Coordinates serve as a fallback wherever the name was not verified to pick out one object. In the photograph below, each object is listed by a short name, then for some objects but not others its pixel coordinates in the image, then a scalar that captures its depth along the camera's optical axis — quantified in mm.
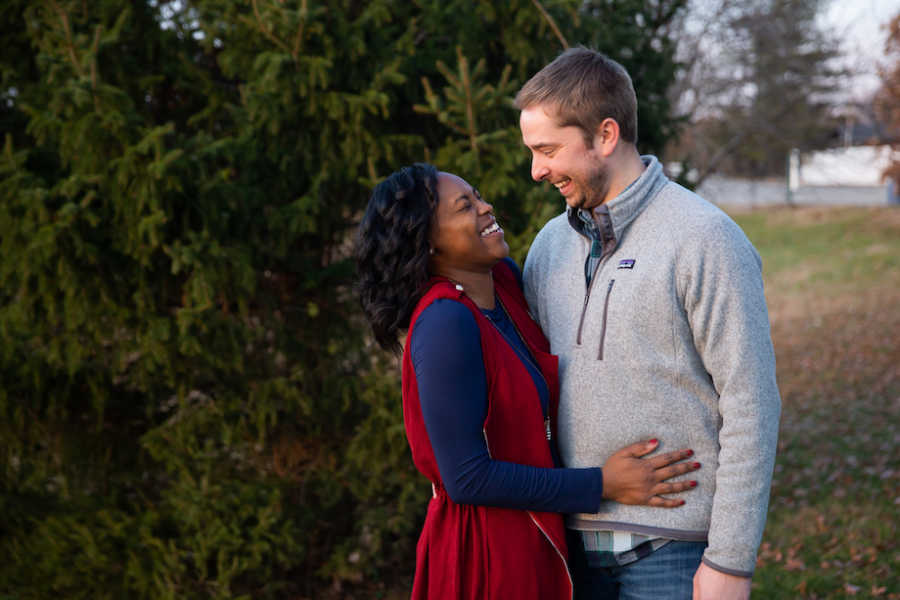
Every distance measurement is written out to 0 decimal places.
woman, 1940
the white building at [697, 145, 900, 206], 30766
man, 1808
